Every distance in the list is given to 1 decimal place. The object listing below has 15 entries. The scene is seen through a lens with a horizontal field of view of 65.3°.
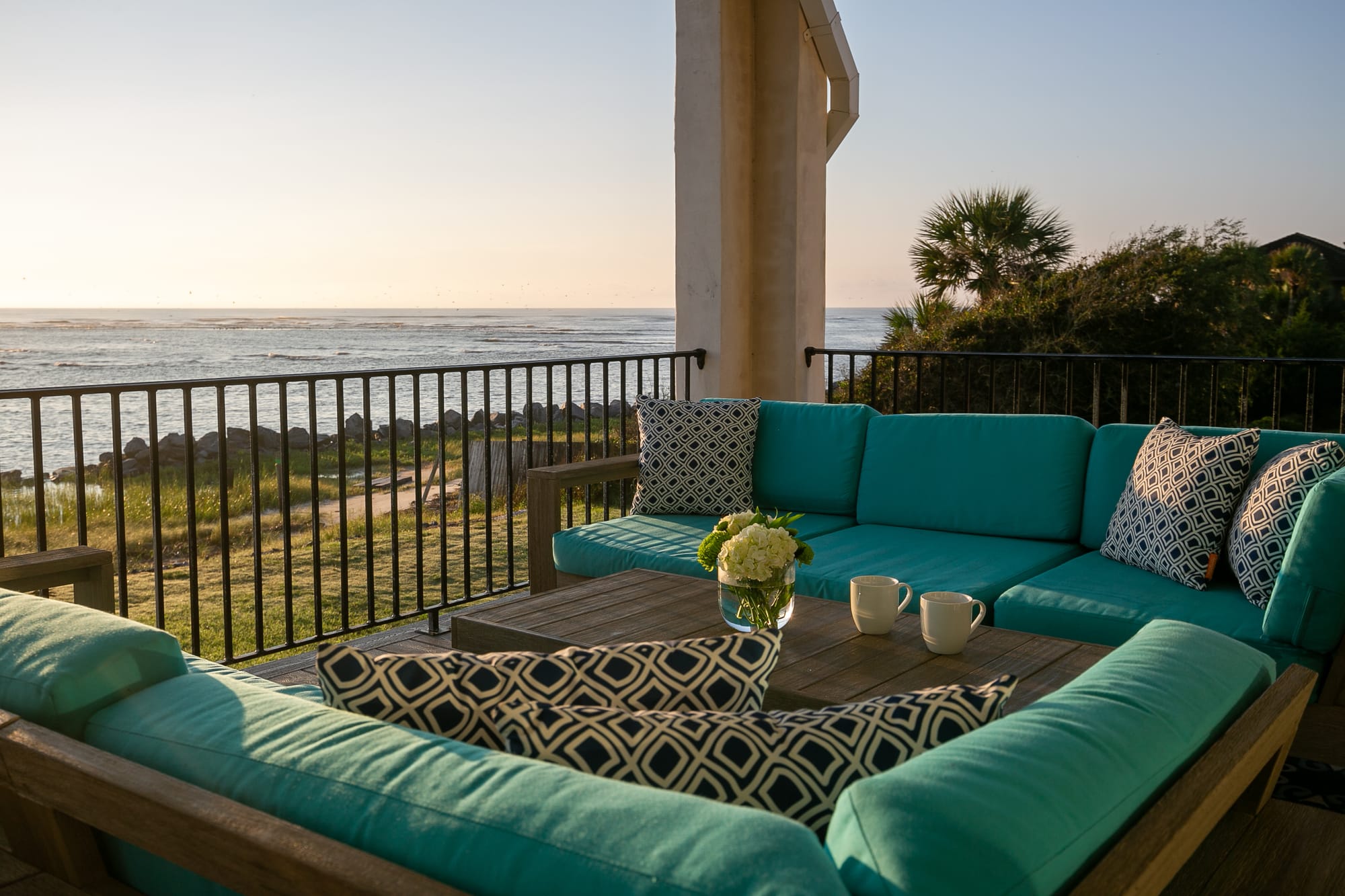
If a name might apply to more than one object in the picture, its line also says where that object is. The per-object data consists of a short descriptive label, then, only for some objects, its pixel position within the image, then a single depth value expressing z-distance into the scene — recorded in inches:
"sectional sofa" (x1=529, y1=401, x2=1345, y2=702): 91.2
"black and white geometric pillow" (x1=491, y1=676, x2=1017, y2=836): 35.4
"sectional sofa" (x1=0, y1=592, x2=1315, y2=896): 27.6
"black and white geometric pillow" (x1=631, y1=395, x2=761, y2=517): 144.0
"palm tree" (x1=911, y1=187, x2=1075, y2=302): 481.4
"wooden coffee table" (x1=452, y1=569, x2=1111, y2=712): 74.2
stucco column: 197.6
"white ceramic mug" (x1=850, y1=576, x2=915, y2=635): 84.5
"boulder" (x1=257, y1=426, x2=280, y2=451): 601.3
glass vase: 82.6
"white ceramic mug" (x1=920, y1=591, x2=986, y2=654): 78.8
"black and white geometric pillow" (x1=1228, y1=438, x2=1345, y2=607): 97.6
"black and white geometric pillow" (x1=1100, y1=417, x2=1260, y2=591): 104.6
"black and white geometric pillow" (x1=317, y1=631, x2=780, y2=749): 40.1
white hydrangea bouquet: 80.8
